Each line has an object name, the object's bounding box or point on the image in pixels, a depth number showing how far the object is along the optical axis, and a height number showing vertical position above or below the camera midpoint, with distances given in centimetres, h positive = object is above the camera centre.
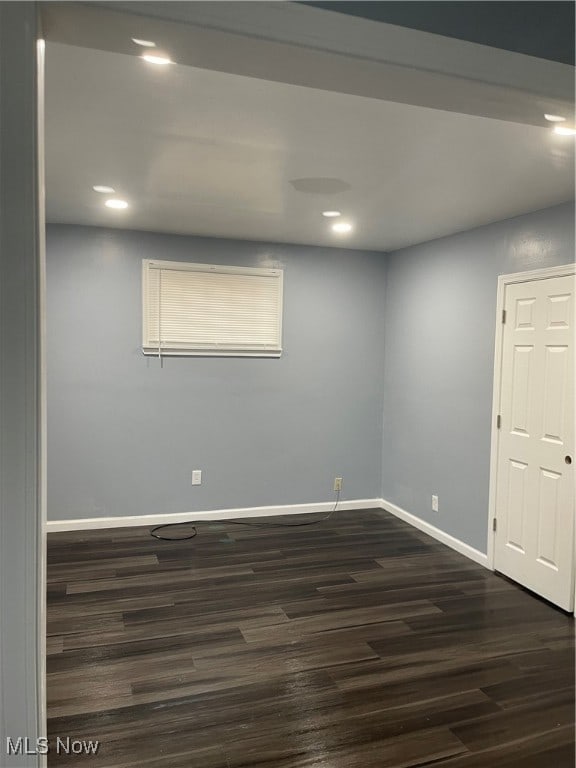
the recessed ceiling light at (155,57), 129 +69
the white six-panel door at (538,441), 335 -49
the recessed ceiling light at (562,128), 159 +67
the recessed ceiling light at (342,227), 412 +101
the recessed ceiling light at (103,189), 332 +100
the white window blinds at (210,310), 465 +42
